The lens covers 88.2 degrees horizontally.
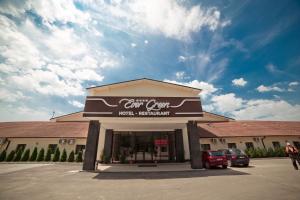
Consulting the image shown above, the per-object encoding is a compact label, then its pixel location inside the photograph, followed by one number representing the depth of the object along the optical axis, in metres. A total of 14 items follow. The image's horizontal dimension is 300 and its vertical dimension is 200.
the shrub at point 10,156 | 19.77
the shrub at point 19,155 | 19.91
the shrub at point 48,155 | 19.88
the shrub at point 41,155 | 19.83
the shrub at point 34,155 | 19.93
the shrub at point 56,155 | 19.66
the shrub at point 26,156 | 19.94
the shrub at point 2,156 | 19.93
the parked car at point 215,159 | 13.29
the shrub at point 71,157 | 19.33
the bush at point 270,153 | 21.39
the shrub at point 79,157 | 19.29
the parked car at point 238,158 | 14.07
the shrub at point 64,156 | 19.45
